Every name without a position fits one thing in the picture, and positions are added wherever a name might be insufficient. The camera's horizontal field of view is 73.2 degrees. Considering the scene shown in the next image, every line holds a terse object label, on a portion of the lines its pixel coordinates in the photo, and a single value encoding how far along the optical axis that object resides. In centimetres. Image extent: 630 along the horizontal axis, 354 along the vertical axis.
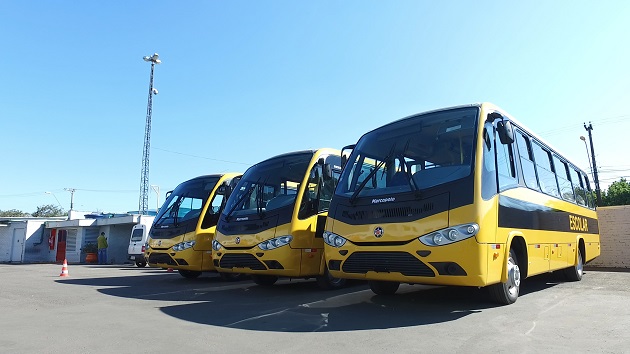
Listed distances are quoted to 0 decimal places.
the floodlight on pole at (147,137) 3794
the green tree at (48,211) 9369
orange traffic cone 1296
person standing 2408
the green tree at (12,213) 8475
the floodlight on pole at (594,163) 3525
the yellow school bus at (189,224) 1008
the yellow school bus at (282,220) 782
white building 2886
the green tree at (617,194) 3772
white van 2058
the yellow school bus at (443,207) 538
